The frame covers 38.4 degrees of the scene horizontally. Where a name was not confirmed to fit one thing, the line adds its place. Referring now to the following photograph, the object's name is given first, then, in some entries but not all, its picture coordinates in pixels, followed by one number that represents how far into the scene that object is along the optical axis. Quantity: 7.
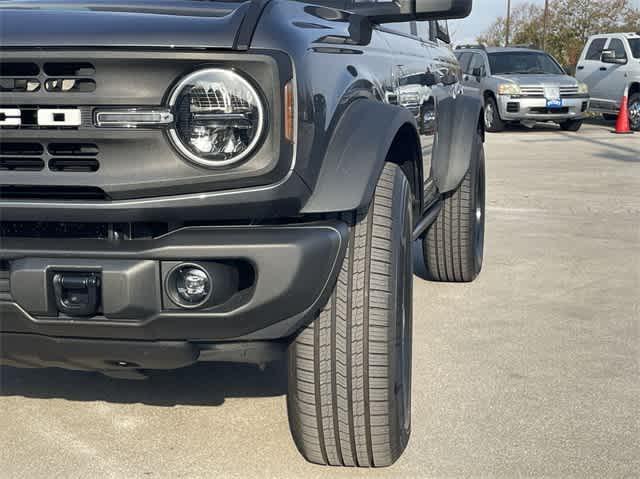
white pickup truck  15.48
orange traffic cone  14.78
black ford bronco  2.14
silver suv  15.01
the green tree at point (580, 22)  36.50
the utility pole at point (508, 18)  49.22
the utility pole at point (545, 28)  38.12
